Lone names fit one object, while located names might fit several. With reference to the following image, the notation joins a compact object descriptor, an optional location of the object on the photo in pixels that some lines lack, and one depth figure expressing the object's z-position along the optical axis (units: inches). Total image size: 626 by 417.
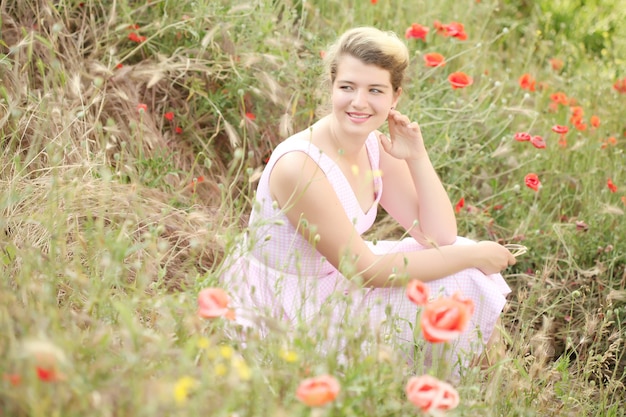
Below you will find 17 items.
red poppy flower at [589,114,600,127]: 159.2
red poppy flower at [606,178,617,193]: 139.5
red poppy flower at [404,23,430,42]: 147.5
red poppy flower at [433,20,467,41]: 146.7
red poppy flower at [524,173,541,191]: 129.0
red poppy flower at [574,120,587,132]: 150.9
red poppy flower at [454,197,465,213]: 140.9
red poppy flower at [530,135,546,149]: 138.2
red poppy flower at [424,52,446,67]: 142.8
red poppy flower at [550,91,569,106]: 160.1
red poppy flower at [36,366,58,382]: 51.6
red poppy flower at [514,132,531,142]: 137.7
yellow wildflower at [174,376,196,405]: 50.0
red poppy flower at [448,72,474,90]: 136.9
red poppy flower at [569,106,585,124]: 153.5
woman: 100.6
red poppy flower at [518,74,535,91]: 159.6
